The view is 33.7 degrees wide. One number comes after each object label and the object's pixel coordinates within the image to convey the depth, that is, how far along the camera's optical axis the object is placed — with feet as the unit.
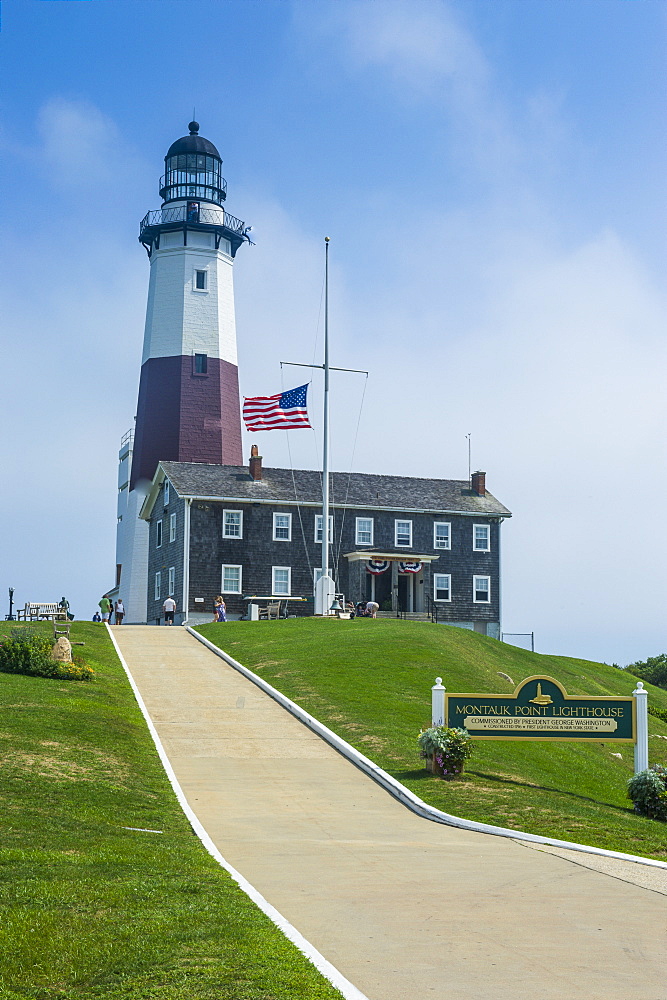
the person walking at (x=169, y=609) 155.74
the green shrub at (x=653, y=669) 191.21
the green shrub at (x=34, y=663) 88.53
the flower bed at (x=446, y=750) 59.57
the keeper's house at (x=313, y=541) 164.14
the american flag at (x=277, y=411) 143.95
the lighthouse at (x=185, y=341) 188.85
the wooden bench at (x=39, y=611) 133.86
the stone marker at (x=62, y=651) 91.04
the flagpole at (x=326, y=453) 137.80
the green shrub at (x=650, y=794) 57.31
